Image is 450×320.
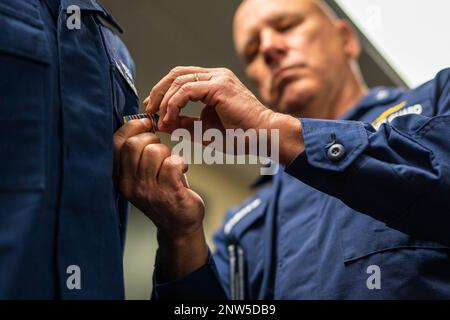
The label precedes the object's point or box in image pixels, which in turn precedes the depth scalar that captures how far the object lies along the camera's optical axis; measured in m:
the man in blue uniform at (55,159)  0.44
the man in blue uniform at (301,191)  0.63
